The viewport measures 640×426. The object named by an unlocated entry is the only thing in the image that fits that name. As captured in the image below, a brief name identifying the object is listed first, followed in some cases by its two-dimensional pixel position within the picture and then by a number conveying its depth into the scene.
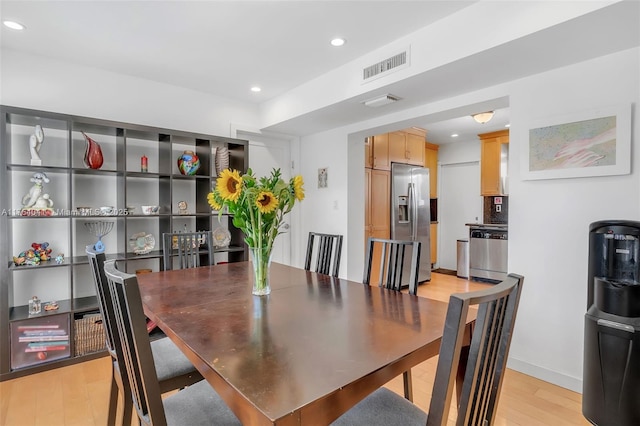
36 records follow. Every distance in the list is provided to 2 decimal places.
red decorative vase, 2.81
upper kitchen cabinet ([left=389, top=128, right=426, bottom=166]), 4.79
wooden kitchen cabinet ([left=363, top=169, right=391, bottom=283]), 4.39
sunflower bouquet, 1.51
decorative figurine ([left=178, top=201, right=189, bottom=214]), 3.43
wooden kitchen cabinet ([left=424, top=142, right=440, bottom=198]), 6.28
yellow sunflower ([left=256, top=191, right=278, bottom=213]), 1.50
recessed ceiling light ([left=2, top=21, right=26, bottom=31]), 2.29
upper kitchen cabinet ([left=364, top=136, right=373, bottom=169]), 4.34
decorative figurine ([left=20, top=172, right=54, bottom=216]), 2.52
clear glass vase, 1.60
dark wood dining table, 0.77
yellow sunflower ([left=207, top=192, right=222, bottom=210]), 1.59
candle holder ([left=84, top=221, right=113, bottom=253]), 2.97
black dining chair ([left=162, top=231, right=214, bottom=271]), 2.52
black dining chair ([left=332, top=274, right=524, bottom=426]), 0.71
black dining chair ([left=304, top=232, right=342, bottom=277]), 2.28
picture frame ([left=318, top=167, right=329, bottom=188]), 4.16
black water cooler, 1.64
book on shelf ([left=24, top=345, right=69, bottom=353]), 2.49
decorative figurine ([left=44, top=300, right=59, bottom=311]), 2.60
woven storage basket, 2.64
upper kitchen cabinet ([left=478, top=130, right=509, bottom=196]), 5.33
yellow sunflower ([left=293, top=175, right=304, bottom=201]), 1.59
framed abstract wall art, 2.00
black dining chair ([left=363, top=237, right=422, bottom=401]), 1.75
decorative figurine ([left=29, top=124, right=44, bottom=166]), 2.59
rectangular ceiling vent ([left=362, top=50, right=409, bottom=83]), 2.48
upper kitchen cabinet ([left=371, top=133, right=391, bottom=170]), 4.47
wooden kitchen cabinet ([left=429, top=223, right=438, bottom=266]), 6.24
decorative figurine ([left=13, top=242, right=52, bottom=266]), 2.53
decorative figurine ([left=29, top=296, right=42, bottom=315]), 2.54
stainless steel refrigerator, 4.77
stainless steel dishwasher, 4.98
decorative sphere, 3.36
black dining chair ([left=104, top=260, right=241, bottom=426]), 0.93
